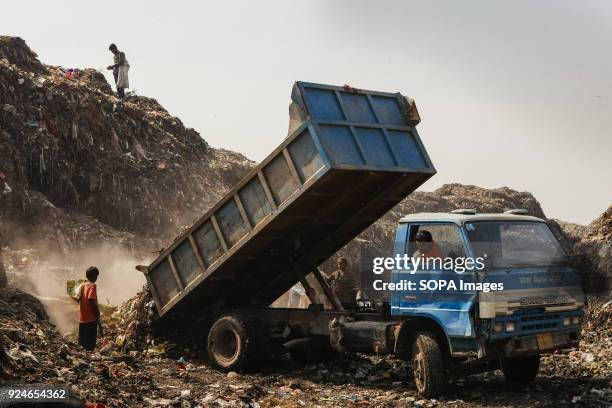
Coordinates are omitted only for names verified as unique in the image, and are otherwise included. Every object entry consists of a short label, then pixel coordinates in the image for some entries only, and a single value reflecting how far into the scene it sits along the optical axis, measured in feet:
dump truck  21.68
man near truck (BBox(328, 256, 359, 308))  31.60
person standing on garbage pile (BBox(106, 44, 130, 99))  58.06
